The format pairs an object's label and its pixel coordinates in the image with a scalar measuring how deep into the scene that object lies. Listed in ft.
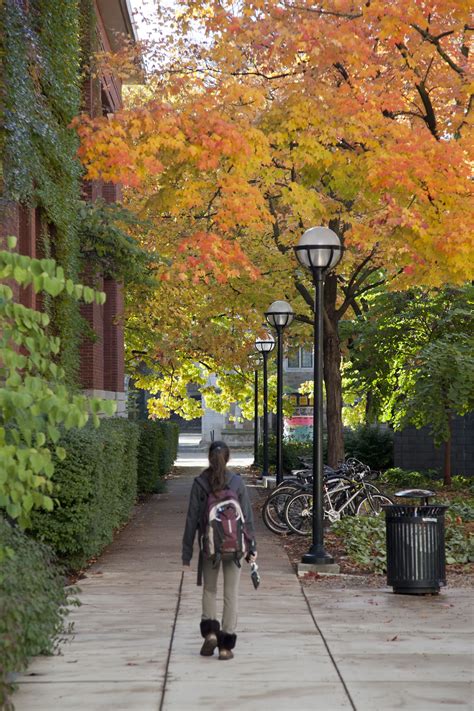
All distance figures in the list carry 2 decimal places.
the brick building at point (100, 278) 55.31
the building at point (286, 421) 220.06
